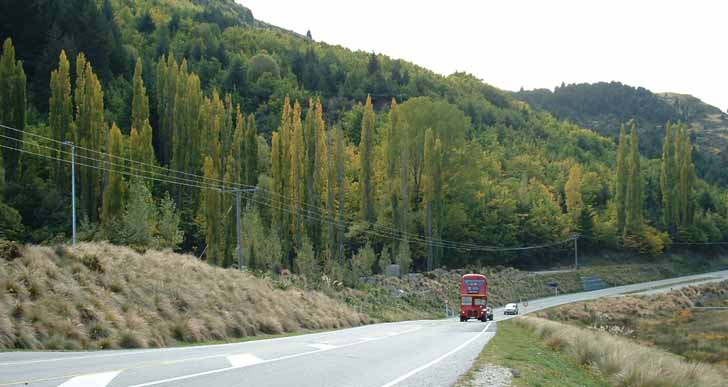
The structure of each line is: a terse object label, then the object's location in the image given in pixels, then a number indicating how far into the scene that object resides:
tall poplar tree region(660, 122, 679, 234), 91.69
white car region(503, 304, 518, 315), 55.12
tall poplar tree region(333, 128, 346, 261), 61.16
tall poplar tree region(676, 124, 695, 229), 91.50
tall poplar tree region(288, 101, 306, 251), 56.00
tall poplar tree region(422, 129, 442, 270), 66.81
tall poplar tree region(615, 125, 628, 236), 87.44
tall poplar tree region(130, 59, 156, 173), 51.78
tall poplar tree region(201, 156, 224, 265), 49.34
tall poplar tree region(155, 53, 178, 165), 59.91
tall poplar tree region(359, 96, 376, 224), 64.81
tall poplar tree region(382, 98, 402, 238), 67.81
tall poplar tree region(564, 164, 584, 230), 94.44
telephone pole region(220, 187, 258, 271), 38.91
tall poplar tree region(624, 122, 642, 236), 87.44
